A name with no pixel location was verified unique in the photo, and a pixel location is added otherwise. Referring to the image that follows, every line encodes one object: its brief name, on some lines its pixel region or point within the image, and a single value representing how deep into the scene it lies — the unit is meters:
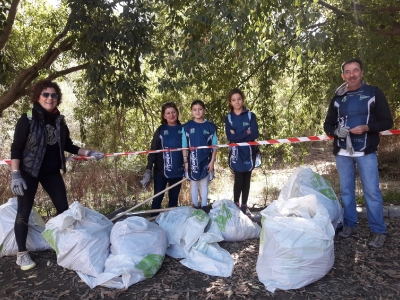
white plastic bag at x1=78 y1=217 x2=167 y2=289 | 2.82
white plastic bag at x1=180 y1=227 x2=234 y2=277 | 3.03
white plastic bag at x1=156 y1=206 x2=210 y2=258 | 3.29
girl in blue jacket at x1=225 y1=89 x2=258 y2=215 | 4.10
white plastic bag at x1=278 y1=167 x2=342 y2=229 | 3.51
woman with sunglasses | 3.08
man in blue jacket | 3.30
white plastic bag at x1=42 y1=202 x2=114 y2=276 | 2.94
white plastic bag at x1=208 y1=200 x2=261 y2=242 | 3.54
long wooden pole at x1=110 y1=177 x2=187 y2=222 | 4.09
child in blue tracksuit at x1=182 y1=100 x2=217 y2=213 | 4.11
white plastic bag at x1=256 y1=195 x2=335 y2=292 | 2.65
